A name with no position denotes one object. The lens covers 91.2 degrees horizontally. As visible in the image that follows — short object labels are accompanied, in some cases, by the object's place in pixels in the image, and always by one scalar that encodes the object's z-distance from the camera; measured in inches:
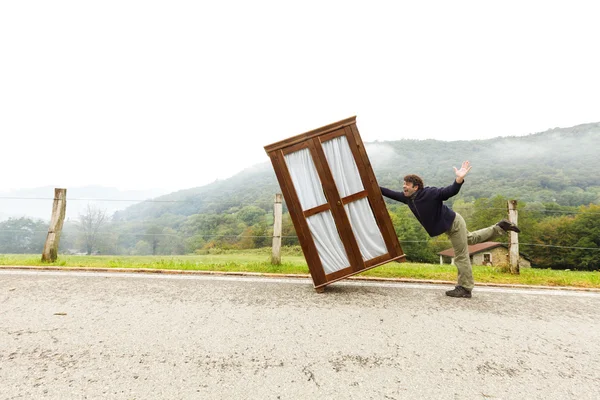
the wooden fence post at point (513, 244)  223.5
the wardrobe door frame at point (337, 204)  158.7
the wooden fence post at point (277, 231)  236.5
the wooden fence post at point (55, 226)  240.1
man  153.6
